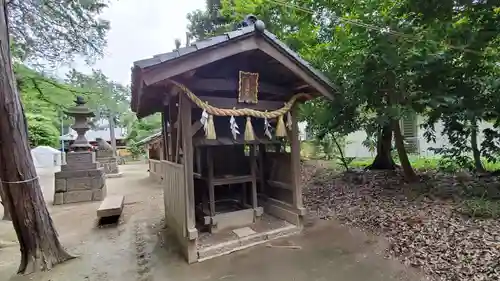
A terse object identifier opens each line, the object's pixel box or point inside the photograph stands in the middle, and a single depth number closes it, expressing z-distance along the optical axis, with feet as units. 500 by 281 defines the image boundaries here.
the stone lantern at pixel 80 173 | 27.12
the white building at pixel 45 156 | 62.26
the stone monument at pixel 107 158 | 50.06
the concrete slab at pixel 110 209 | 18.39
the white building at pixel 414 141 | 37.09
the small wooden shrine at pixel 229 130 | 12.21
